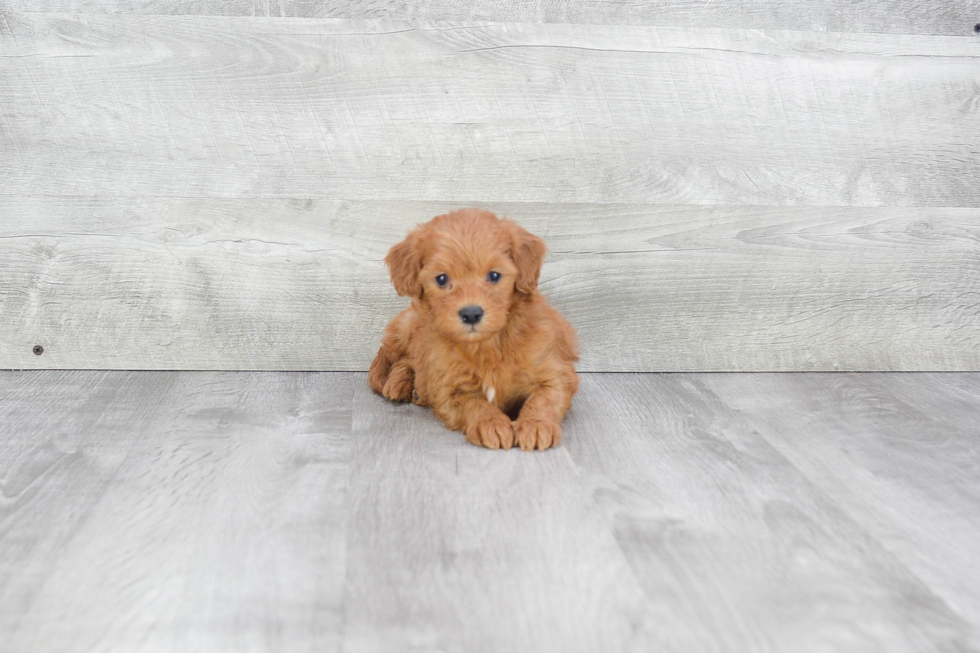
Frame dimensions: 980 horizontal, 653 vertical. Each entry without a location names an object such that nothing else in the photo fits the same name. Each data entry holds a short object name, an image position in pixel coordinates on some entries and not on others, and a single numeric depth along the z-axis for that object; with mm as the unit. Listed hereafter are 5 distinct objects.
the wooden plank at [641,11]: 2008
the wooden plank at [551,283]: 2086
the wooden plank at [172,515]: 1052
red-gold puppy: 1574
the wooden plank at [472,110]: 2014
